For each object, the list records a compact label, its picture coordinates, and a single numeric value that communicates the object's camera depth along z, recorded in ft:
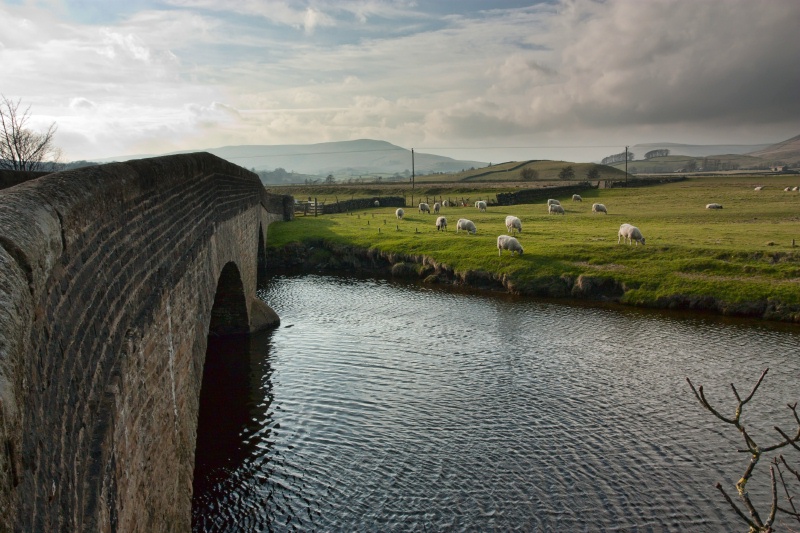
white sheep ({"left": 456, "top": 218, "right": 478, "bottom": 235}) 126.40
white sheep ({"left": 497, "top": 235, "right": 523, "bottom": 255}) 101.81
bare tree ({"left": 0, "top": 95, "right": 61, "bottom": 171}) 89.92
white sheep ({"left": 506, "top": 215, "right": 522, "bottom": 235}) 122.21
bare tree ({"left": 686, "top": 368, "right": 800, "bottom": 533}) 10.31
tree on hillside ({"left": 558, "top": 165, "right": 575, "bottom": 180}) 340.80
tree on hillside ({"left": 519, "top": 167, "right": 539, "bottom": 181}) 355.77
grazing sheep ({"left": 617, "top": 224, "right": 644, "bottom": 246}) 100.94
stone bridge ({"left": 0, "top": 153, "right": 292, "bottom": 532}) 9.83
